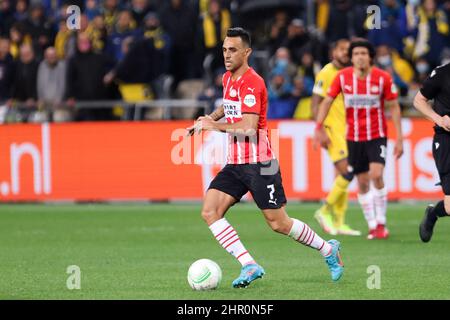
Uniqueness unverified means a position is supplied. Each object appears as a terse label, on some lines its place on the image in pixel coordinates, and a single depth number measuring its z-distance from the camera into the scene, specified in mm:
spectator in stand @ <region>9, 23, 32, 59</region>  24609
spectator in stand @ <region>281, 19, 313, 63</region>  22359
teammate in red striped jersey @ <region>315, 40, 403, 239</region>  14742
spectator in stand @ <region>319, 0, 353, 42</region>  22547
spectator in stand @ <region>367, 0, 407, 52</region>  22344
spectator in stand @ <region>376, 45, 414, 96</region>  21359
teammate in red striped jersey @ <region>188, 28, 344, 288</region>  10125
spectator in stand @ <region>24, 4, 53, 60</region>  24453
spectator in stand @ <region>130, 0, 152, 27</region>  23969
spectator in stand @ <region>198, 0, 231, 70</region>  22703
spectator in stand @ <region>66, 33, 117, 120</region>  22547
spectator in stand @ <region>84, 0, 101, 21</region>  24377
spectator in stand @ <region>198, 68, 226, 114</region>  21547
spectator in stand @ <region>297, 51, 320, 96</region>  21766
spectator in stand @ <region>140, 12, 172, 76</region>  22562
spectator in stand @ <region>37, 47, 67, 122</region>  22531
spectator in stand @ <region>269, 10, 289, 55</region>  23062
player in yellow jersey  15594
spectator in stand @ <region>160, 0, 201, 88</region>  23297
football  9922
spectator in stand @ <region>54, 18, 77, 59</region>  23750
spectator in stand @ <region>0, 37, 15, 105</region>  23547
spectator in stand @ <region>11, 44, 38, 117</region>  23125
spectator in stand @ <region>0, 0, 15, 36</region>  25641
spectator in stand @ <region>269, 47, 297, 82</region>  21859
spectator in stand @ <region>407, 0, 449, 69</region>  22359
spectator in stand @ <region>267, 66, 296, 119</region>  21188
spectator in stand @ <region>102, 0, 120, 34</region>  24344
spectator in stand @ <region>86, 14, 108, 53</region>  23250
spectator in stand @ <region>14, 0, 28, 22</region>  25447
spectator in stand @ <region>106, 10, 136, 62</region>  23328
